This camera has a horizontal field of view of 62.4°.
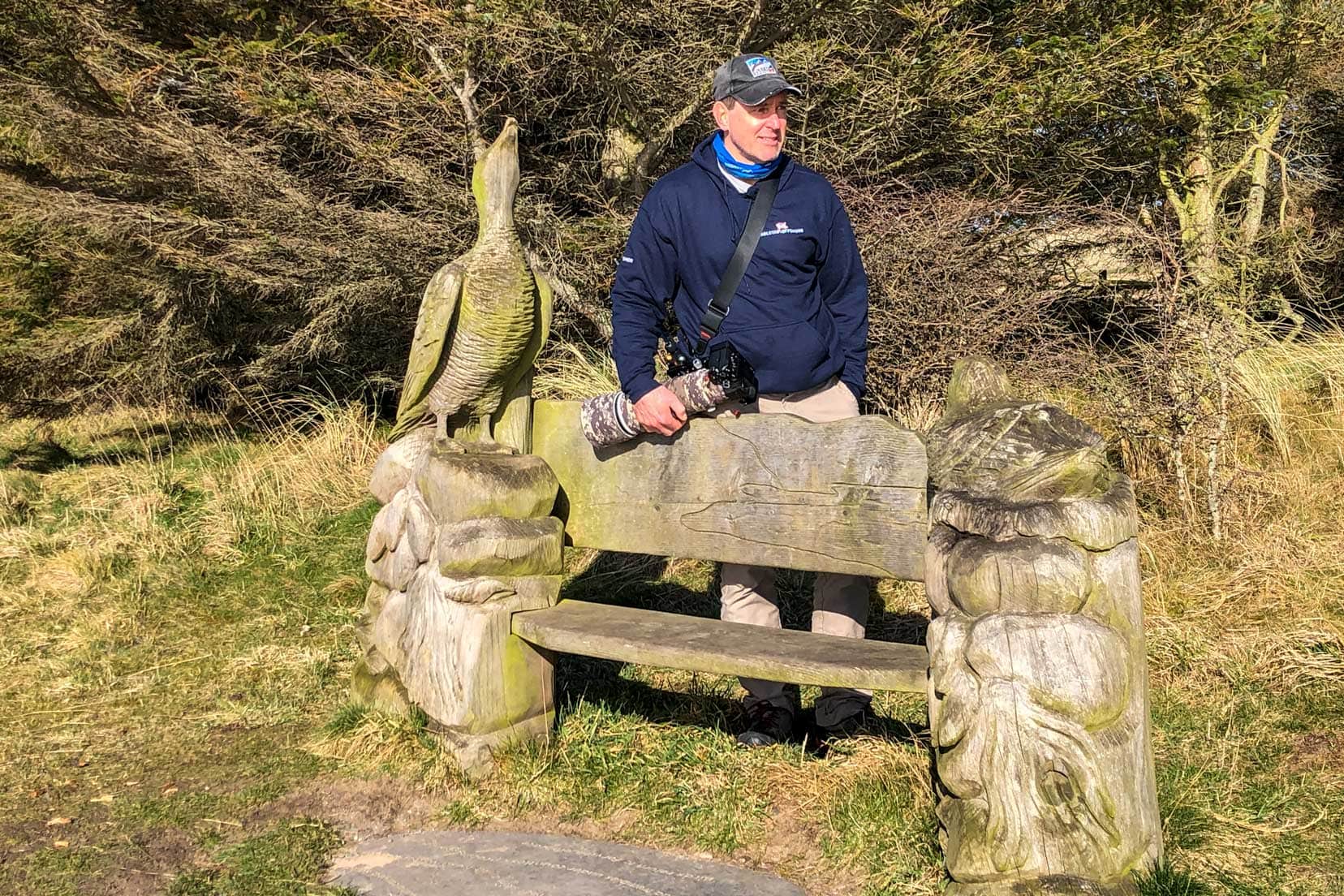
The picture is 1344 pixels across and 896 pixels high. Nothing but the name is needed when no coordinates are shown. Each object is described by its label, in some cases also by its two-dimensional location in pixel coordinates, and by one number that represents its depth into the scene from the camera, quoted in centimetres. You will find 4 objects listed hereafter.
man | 343
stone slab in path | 299
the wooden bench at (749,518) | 306
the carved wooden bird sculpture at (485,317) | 356
